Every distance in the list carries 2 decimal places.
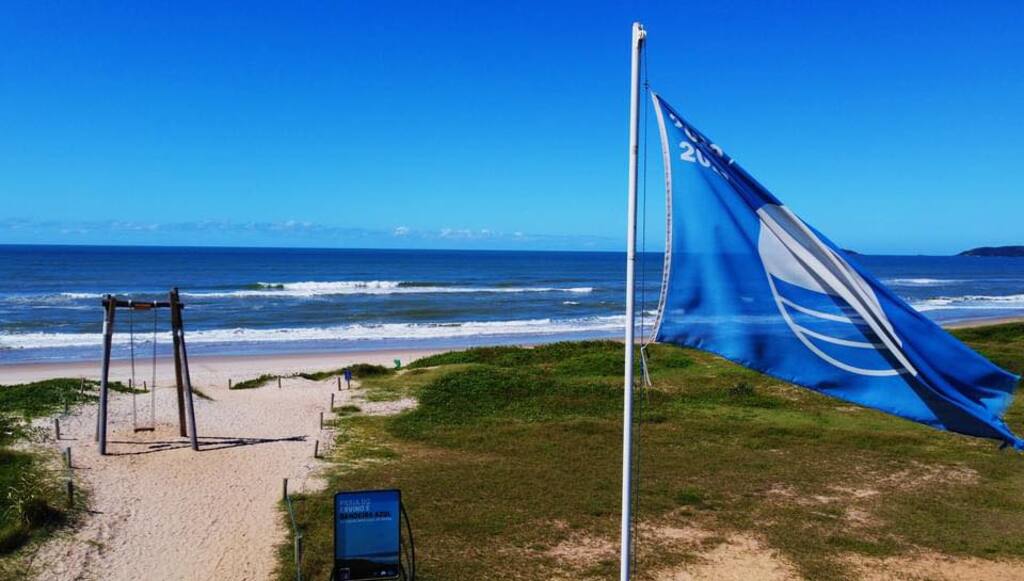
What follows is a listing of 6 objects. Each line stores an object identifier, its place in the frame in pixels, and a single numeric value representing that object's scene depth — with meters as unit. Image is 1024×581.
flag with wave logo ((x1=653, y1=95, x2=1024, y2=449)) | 5.23
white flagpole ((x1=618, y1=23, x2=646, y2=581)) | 5.52
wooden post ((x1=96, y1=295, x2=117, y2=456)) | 14.74
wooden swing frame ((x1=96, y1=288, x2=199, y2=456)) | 14.84
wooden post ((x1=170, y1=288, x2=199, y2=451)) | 15.29
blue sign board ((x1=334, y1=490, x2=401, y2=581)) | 7.99
